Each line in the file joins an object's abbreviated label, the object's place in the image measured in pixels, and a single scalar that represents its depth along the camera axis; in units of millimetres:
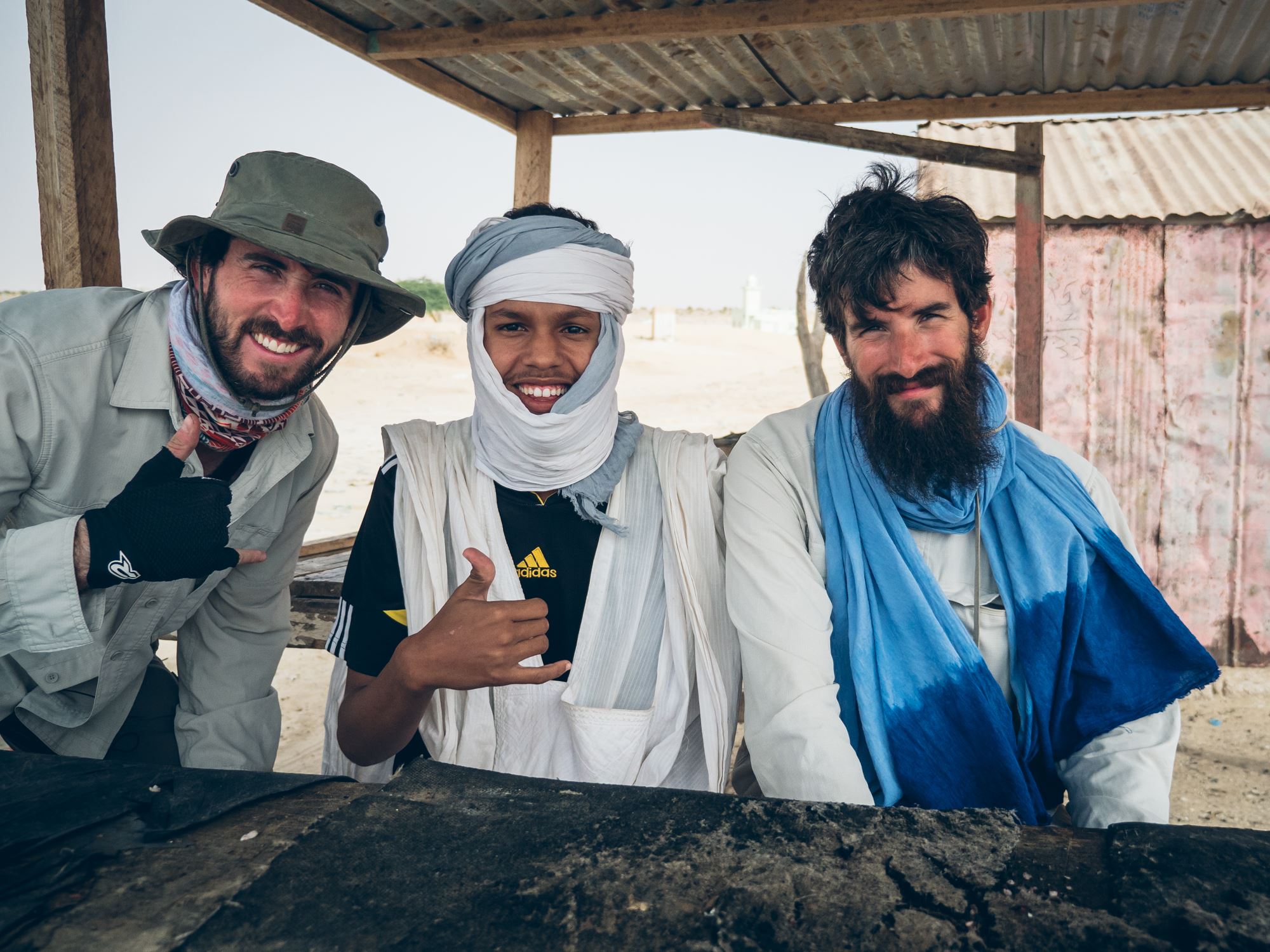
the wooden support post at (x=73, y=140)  2604
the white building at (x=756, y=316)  44266
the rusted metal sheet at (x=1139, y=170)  5777
